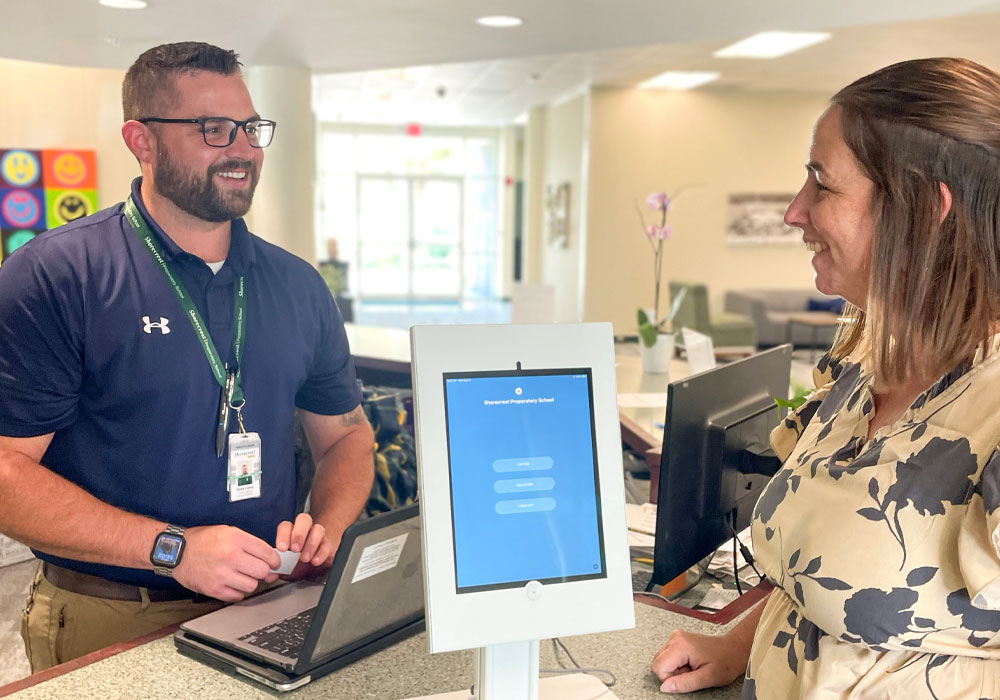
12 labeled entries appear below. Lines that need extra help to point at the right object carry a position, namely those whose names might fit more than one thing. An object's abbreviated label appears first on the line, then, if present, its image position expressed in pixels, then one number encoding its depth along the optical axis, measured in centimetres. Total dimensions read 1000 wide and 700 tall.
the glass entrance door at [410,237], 1552
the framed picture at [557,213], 1136
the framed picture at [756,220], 1069
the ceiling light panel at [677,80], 927
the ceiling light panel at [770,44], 699
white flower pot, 391
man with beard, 126
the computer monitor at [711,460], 132
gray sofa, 1024
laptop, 114
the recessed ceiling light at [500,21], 368
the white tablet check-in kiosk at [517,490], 86
